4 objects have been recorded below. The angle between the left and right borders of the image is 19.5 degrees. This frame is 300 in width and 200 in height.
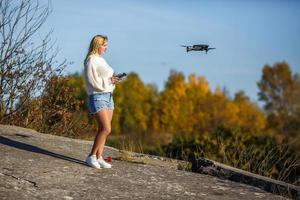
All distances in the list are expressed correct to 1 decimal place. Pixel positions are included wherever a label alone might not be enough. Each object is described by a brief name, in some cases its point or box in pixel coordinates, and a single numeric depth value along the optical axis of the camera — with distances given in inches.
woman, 440.6
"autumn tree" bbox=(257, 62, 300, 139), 3302.9
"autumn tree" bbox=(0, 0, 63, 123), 673.0
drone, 419.3
